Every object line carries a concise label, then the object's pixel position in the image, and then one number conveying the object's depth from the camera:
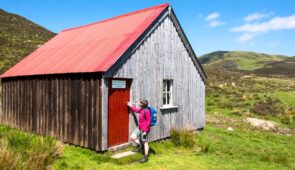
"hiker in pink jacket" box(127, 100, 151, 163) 10.63
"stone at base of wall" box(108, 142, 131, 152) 11.23
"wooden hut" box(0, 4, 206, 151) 11.11
